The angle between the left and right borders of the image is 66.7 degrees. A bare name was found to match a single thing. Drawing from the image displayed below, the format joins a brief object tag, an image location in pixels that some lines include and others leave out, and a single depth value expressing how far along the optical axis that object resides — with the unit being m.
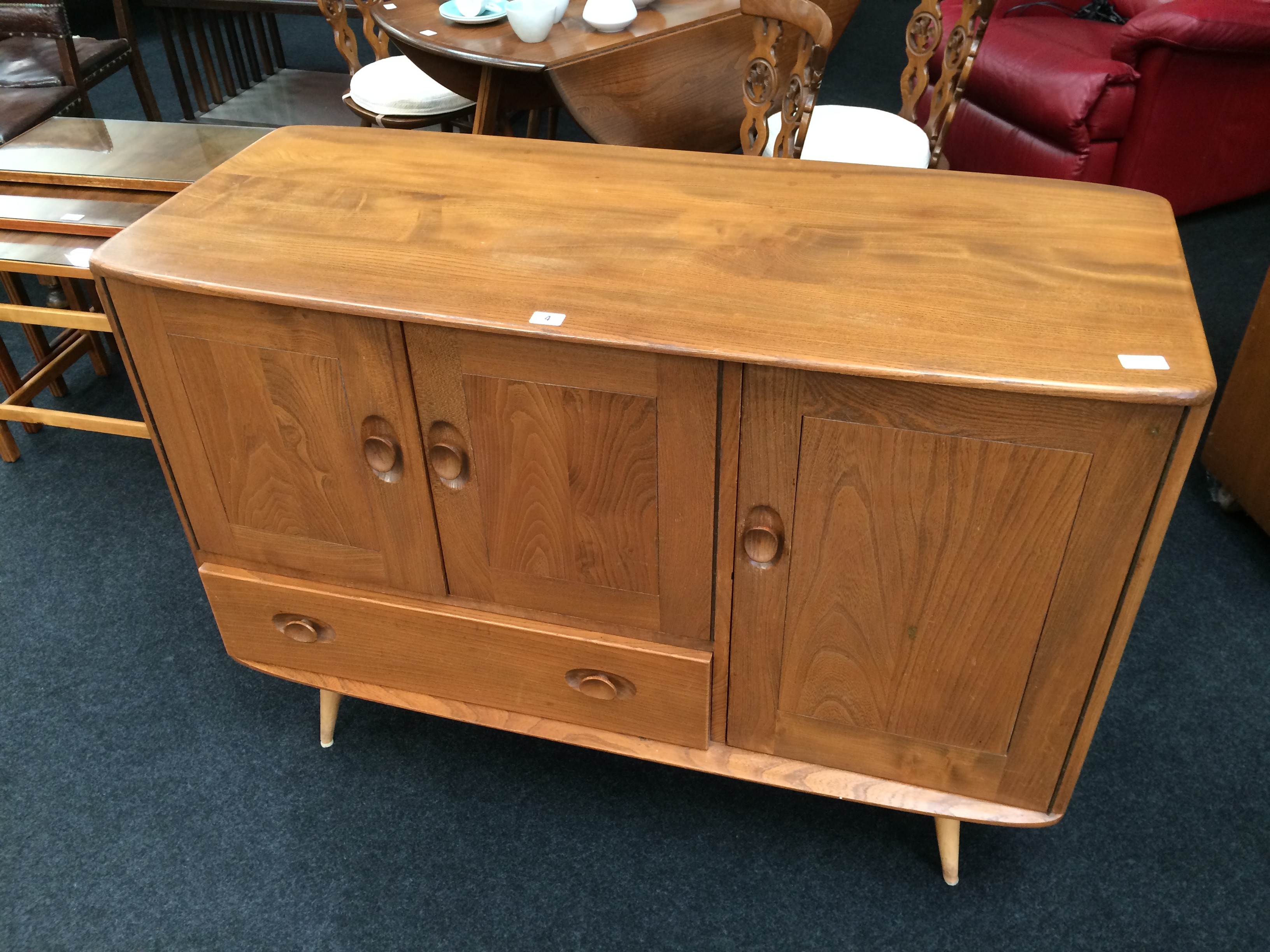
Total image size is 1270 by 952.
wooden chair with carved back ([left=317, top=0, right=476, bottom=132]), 2.54
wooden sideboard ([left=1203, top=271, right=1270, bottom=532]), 1.72
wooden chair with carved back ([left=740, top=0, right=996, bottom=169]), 1.58
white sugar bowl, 2.13
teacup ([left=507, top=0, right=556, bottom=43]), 2.05
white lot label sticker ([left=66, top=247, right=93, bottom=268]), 1.70
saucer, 2.24
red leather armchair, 2.40
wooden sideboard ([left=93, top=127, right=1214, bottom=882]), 0.91
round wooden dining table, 2.07
